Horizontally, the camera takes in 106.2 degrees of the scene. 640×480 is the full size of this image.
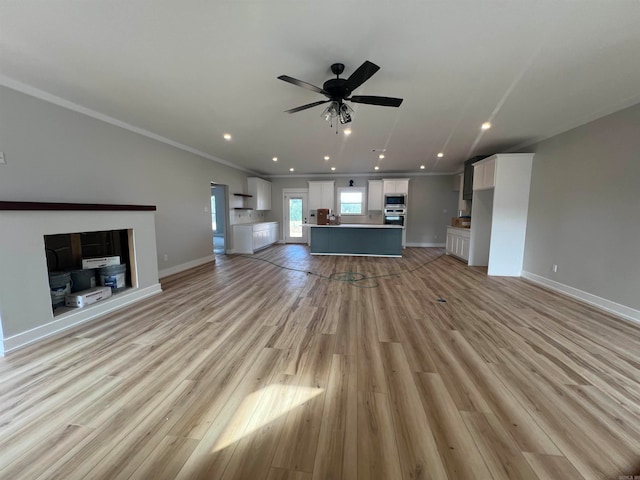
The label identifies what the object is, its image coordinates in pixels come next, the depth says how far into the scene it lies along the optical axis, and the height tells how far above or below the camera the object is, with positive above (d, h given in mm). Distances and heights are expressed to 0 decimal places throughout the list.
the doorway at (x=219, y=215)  7020 -101
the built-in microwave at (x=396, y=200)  7977 +452
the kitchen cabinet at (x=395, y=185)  7961 +945
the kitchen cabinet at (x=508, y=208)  4645 +131
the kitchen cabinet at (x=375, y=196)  8211 +600
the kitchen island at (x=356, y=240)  6598 -750
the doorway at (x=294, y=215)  9016 -84
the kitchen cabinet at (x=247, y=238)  7104 -758
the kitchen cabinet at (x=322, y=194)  8602 +682
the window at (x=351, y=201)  8633 +442
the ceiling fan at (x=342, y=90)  2057 +1178
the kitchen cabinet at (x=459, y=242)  5877 -732
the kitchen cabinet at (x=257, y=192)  7973 +698
